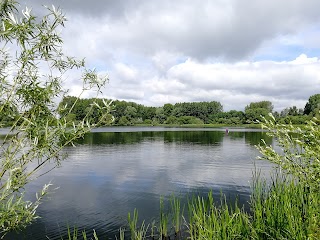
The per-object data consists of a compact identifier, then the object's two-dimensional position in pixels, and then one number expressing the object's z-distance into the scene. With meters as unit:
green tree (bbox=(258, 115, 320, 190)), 4.69
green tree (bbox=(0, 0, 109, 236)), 4.59
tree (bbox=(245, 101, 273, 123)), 177.62
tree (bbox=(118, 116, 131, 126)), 169.88
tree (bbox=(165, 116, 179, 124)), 199.50
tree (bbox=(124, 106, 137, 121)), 179.50
